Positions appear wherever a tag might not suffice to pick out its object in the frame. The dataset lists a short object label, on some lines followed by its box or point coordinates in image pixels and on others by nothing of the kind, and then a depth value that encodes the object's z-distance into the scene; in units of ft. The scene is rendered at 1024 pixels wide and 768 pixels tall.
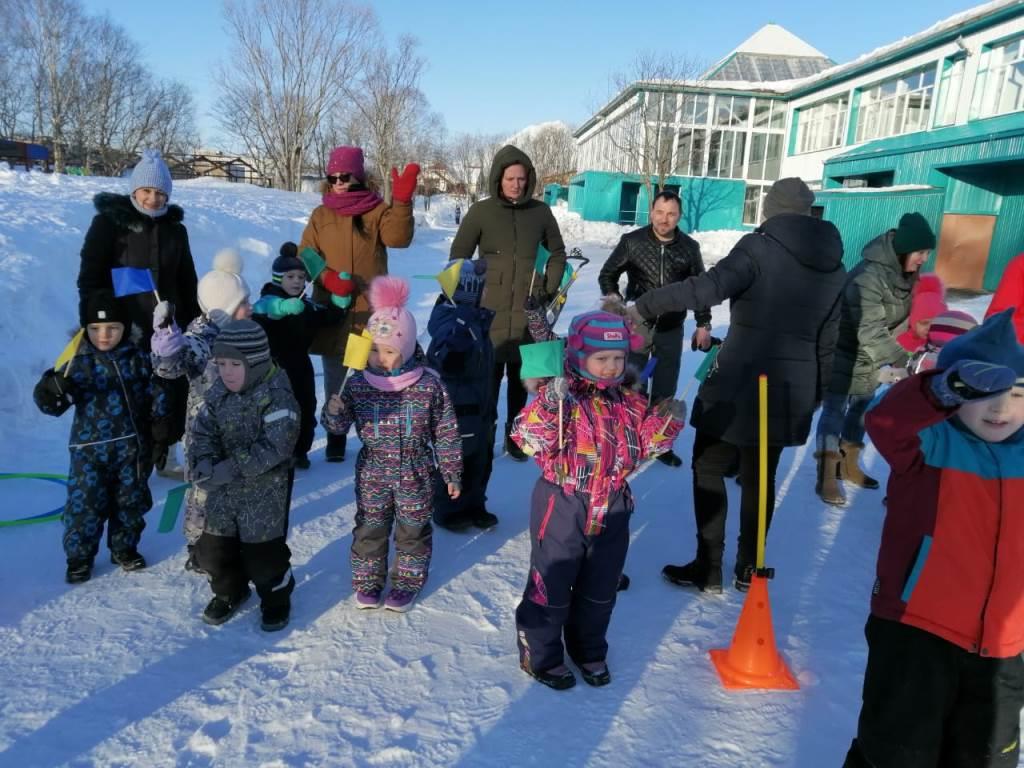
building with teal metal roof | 57.88
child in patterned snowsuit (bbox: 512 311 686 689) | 8.14
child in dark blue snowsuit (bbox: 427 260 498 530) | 12.16
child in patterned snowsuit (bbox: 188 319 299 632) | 9.10
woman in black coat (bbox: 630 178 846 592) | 9.84
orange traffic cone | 8.87
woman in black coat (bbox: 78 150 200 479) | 12.05
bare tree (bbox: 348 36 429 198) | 118.32
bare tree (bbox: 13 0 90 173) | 98.63
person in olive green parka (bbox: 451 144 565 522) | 15.21
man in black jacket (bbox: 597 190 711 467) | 15.40
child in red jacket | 5.84
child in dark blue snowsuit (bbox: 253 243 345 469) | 12.91
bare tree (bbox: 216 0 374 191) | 105.91
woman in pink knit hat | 14.06
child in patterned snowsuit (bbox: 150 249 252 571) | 9.65
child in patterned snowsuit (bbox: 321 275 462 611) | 9.69
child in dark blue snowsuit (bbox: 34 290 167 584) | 10.11
